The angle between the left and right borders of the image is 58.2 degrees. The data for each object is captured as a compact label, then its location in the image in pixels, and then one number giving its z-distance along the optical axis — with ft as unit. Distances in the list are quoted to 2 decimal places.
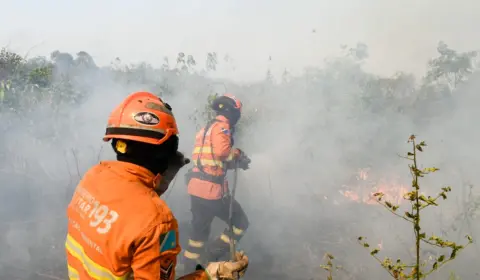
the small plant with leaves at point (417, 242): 5.57
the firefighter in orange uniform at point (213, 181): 17.71
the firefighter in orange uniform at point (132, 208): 4.60
